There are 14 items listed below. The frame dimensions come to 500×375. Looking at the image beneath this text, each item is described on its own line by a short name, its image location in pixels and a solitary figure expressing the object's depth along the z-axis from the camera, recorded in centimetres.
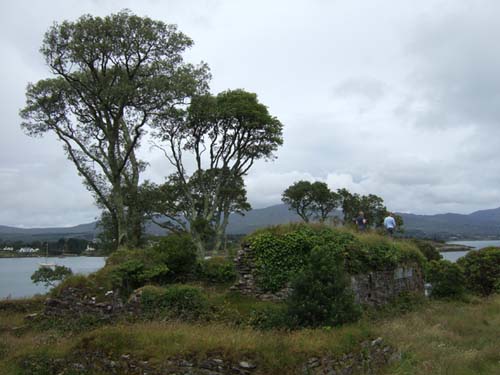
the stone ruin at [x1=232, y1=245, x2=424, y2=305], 1350
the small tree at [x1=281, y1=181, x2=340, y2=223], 4803
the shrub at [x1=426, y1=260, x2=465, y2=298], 1958
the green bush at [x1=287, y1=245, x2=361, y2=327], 989
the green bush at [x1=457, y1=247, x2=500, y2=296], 2198
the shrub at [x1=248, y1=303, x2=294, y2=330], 1016
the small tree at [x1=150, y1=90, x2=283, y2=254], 2909
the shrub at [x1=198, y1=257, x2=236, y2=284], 1534
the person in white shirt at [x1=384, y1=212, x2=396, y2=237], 2009
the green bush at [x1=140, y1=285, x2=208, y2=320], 1175
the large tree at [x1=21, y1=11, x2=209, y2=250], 2275
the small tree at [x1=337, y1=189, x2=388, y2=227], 4925
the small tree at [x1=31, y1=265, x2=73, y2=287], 2288
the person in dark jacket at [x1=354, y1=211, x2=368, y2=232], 2032
